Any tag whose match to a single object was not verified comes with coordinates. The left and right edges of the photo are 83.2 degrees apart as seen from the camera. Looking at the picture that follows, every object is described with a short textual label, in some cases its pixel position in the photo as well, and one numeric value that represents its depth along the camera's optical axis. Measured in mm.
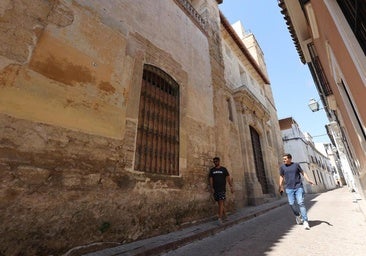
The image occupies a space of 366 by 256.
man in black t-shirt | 5257
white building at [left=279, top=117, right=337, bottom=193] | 23875
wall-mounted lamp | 10188
